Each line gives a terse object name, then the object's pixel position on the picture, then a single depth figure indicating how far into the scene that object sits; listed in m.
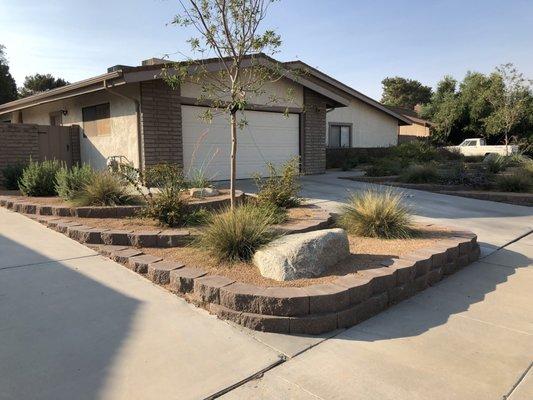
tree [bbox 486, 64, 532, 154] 23.80
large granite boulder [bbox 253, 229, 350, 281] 4.41
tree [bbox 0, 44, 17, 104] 34.84
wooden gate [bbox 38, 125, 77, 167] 12.17
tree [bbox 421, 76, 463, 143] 33.01
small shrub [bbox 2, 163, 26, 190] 9.97
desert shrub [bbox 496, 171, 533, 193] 11.62
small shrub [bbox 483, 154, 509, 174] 14.06
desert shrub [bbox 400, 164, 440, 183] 12.94
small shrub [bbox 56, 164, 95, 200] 7.29
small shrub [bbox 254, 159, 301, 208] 7.25
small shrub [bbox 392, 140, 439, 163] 19.11
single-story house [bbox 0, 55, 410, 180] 10.60
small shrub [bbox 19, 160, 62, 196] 8.53
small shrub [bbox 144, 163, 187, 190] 6.26
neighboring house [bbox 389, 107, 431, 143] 34.69
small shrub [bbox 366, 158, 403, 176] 14.53
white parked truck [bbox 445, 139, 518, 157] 26.18
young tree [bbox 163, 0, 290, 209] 5.89
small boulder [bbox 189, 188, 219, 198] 7.75
